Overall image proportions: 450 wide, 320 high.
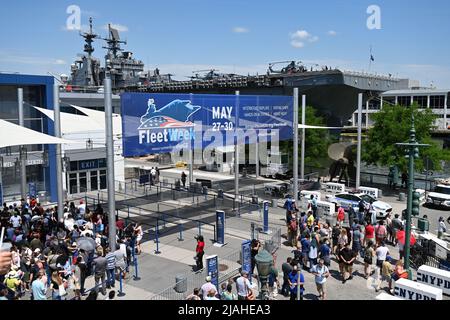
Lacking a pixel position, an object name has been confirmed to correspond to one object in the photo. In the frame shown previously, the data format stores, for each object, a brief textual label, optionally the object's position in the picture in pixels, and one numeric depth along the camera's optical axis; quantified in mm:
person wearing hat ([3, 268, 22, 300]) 10972
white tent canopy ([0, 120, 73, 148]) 16141
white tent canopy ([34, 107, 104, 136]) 24594
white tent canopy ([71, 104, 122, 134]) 26111
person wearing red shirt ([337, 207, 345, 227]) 19594
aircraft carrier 48625
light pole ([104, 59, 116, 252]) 13890
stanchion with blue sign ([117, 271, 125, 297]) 12331
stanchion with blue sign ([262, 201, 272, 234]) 19355
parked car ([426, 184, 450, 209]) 25797
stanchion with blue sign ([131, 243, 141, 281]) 13582
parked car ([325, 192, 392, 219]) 22938
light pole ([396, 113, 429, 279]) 13656
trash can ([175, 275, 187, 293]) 11523
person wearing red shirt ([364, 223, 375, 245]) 16406
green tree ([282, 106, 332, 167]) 36844
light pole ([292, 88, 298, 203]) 22641
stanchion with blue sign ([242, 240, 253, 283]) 13383
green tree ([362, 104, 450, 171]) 29656
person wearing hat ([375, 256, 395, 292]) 12930
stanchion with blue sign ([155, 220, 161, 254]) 16648
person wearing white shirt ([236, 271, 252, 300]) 10797
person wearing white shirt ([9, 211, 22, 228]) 16186
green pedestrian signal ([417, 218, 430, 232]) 19562
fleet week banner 16297
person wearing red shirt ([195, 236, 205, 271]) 14177
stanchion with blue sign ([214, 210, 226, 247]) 17297
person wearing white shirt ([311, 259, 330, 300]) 11898
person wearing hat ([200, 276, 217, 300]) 9891
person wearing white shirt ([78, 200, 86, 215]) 19709
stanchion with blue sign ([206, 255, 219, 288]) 11953
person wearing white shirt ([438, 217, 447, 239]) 19069
